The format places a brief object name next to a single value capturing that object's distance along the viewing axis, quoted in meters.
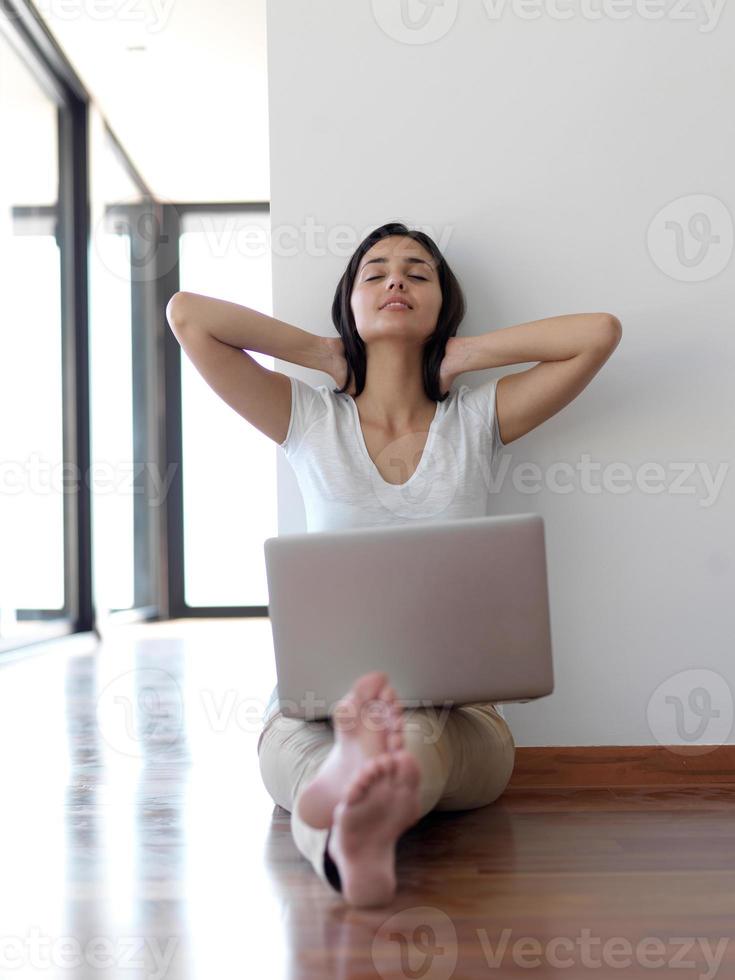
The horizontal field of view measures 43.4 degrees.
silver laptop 1.29
